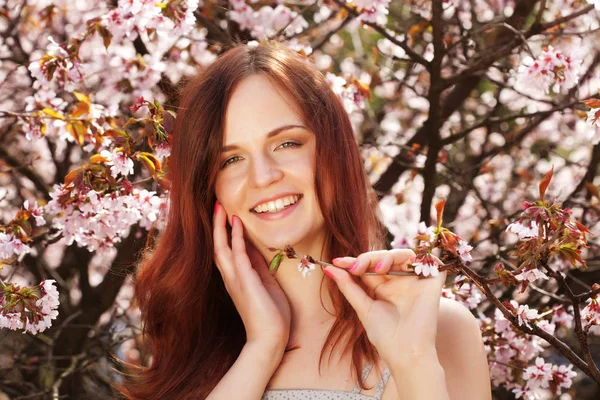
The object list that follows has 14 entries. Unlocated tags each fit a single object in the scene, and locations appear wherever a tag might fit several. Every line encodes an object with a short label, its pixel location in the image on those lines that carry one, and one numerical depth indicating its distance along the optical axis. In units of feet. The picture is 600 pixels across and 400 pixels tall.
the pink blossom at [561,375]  7.97
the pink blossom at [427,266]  5.15
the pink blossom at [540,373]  7.99
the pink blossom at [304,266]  5.52
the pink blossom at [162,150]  7.39
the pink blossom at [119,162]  7.28
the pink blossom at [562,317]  9.02
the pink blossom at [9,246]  7.43
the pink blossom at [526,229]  5.21
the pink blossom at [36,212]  7.68
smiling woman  6.45
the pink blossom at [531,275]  5.37
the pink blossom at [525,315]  5.98
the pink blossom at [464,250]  5.49
